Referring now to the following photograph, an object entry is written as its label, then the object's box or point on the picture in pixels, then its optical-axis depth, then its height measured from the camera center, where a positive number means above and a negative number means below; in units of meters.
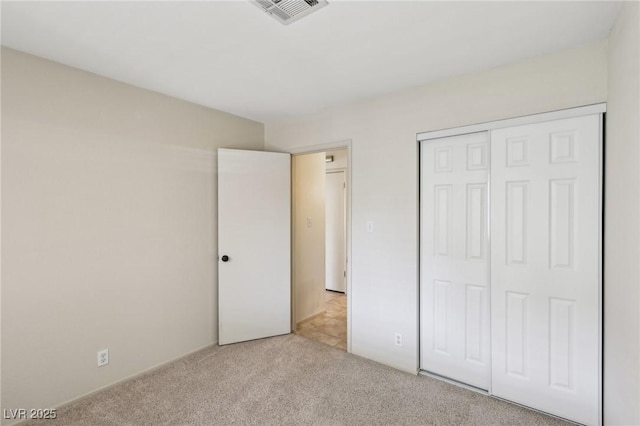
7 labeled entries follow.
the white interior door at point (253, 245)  3.15 -0.37
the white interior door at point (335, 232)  5.09 -0.37
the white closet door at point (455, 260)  2.32 -0.39
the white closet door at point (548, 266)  1.90 -0.37
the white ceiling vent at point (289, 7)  1.50 +1.03
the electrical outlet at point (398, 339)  2.66 -1.13
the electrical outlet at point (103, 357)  2.34 -1.14
